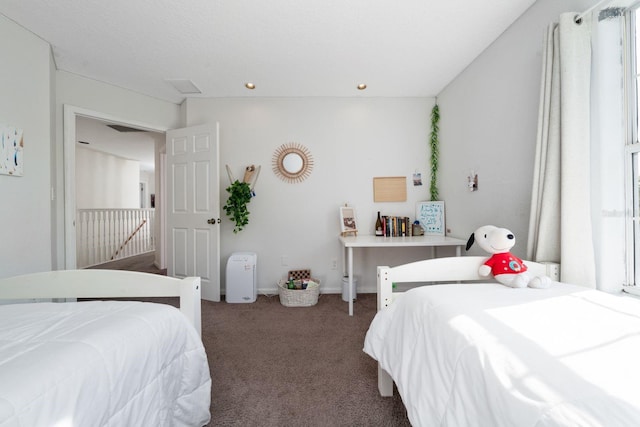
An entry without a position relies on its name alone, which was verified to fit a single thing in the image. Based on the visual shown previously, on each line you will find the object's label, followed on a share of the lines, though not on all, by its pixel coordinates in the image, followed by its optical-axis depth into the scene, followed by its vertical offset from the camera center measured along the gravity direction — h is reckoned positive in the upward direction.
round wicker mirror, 3.23 +0.59
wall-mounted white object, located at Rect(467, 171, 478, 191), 2.44 +0.27
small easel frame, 3.07 -0.09
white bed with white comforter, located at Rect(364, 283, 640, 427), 0.48 -0.32
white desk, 2.47 -0.28
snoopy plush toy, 1.15 -0.25
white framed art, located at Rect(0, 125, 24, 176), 1.85 +0.44
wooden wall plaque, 3.25 +0.27
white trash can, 2.93 -0.82
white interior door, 3.03 +0.08
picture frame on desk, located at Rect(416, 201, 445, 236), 3.04 -0.06
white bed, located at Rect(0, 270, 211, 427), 0.59 -0.36
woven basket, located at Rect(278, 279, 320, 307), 2.84 -0.87
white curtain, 1.34 +0.27
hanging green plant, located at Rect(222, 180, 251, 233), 3.00 +0.13
